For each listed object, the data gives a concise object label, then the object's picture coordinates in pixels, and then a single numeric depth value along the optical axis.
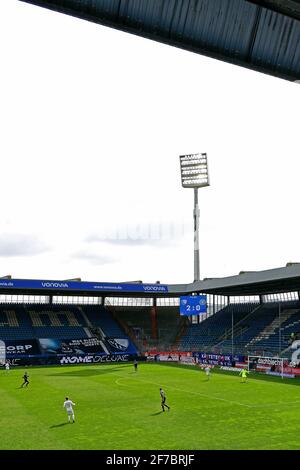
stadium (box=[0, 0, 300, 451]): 7.75
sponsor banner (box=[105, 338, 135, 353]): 70.00
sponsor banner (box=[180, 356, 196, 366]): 65.78
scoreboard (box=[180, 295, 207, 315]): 58.81
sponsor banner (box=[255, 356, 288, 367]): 52.22
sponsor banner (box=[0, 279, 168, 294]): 65.12
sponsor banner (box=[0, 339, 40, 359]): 61.77
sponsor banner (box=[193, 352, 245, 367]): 58.69
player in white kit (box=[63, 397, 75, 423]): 25.95
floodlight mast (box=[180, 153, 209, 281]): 80.88
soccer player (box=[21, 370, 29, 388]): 41.25
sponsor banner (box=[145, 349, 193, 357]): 69.31
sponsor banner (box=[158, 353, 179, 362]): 69.82
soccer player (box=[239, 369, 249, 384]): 45.47
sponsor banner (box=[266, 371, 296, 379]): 49.78
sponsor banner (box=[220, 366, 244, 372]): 56.96
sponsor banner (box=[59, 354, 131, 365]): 64.81
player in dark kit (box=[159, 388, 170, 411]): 29.38
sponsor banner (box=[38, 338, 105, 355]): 65.00
